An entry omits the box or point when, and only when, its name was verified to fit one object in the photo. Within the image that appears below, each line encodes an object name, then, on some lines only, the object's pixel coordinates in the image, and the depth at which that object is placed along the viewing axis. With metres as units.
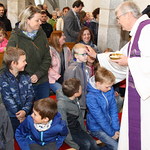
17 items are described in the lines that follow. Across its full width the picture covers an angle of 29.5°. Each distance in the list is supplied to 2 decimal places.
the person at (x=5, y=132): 2.77
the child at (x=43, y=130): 2.83
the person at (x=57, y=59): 4.82
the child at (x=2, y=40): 5.32
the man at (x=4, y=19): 6.90
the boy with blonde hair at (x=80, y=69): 4.02
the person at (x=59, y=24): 9.03
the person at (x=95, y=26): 7.17
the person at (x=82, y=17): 7.05
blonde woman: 3.47
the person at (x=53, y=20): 10.15
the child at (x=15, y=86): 3.17
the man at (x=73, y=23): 6.43
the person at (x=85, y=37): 5.30
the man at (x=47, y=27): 6.64
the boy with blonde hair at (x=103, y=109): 3.46
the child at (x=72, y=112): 3.29
